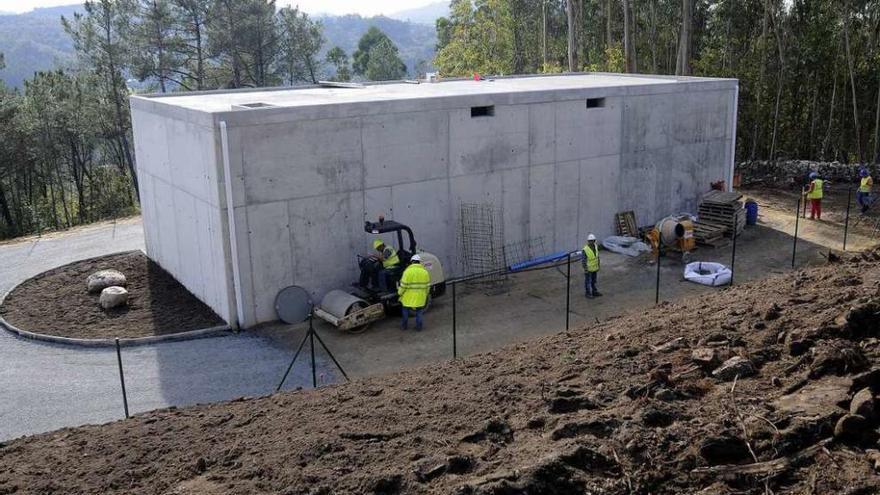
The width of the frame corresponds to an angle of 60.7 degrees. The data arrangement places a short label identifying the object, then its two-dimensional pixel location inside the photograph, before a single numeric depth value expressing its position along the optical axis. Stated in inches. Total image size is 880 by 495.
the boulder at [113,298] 718.5
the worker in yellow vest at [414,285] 632.4
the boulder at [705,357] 350.0
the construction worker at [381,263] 676.7
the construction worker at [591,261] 722.8
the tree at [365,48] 4345.5
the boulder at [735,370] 332.6
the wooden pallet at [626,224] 938.1
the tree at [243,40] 1844.2
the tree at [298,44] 2034.9
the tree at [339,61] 2933.1
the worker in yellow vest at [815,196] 999.0
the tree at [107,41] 1713.8
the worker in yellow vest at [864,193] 1029.2
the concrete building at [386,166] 668.7
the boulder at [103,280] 761.0
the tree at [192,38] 1825.8
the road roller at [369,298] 655.1
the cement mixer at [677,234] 859.4
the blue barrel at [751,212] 1002.7
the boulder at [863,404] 267.9
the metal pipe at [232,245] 641.0
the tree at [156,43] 1770.4
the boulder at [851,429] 263.7
